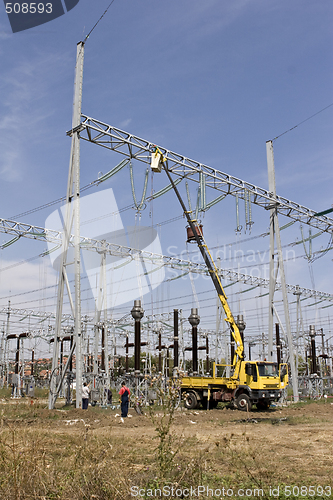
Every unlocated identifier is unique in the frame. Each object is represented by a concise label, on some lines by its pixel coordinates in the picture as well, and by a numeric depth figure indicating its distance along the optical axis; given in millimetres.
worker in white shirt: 18078
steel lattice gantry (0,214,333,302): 26250
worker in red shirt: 15545
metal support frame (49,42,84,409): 16594
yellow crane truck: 19636
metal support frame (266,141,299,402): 22969
